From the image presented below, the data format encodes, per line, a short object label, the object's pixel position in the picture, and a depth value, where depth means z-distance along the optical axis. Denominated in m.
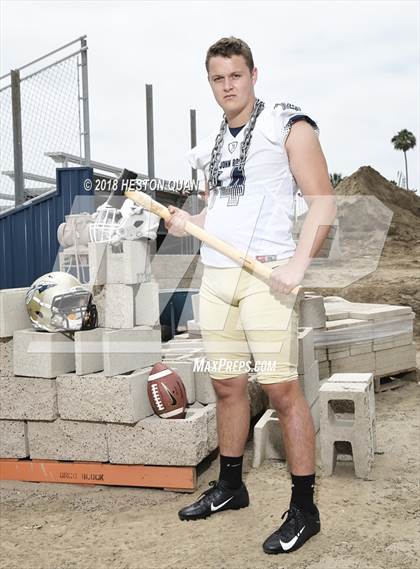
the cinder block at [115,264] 4.86
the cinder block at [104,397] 4.67
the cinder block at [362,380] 5.24
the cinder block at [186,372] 5.10
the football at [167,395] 4.73
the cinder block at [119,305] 4.86
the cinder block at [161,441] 4.66
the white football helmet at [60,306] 4.72
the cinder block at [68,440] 4.87
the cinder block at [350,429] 4.79
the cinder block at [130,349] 4.68
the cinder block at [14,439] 5.07
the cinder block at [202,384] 5.16
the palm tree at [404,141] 62.78
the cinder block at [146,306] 5.01
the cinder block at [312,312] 6.62
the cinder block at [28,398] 4.88
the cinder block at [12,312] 4.90
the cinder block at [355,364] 7.05
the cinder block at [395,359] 7.49
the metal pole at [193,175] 12.41
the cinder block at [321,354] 6.85
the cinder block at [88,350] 4.70
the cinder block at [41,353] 4.78
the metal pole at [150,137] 10.89
